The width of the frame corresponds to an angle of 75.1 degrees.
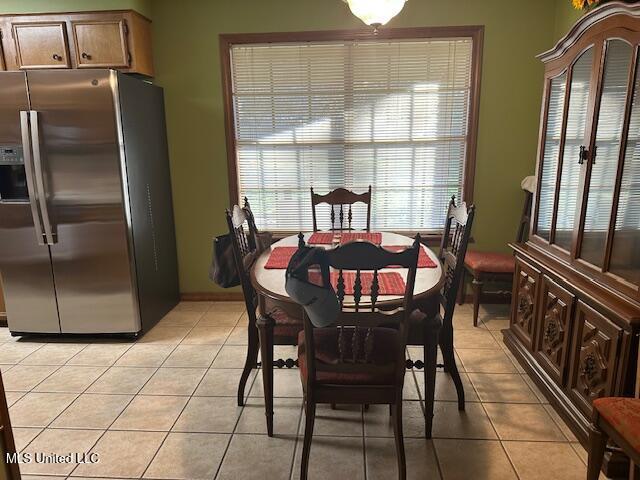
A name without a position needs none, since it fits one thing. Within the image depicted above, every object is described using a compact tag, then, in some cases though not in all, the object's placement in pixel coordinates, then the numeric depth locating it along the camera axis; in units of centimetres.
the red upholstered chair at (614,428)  129
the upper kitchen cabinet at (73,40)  293
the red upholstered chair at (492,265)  309
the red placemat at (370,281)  170
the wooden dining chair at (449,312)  185
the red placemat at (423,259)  204
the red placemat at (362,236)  262
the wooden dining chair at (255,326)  188
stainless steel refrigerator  265
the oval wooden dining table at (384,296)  164
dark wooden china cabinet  167
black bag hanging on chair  212
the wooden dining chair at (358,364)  147
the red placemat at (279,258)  208
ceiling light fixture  184
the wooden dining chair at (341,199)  305
